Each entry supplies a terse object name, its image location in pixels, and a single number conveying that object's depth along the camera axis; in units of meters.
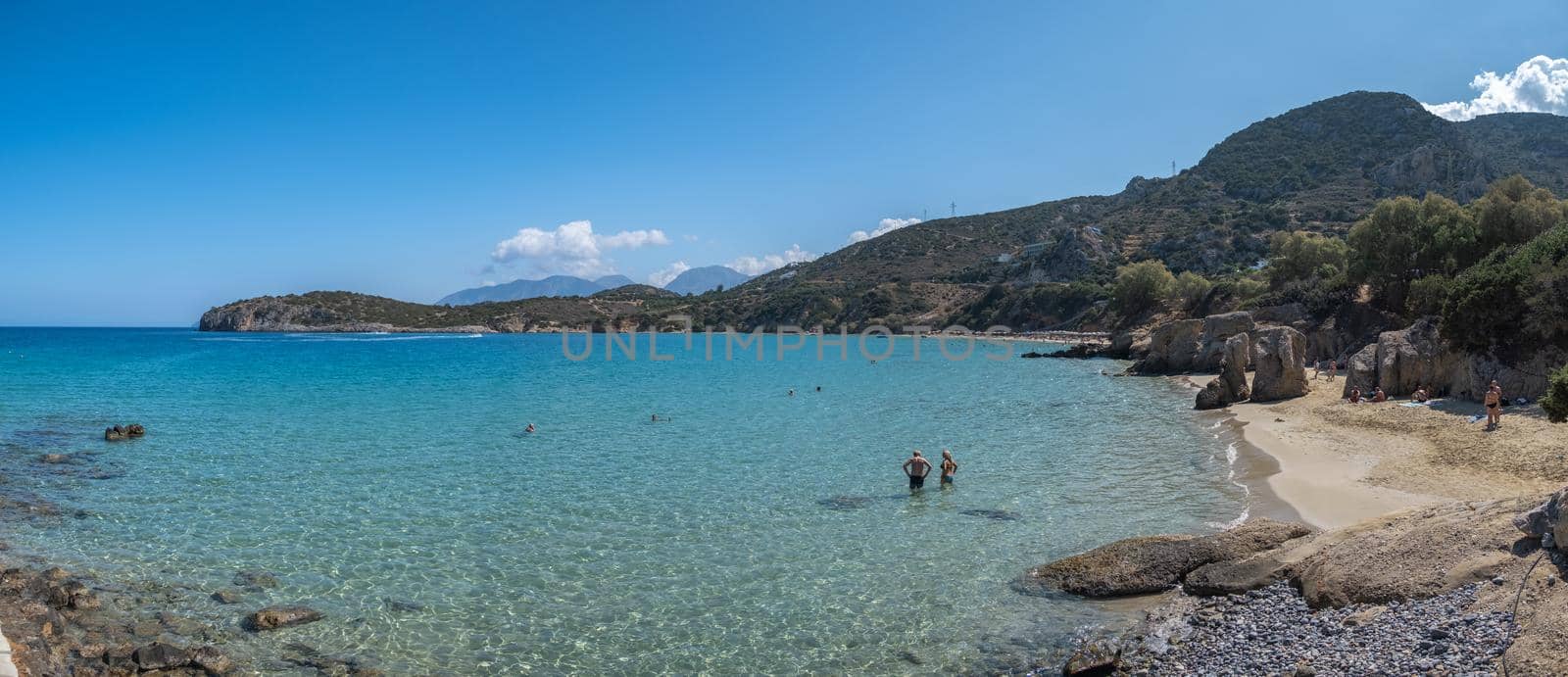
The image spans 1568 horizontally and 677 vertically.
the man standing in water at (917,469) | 17.75
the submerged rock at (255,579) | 11.70
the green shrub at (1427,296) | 32.02
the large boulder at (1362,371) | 27.62
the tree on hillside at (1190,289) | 76.06
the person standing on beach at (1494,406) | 18.86
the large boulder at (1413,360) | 25.58
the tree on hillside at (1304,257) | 61.09
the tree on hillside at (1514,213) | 37.53
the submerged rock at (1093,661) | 8.44
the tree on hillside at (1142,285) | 79.44
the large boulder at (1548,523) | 7.50
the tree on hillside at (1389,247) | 42.53
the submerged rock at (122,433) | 24.25
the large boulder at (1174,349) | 47.31
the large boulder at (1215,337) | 44.34
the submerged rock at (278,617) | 10.13
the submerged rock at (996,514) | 15.16
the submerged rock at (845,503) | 16.44
